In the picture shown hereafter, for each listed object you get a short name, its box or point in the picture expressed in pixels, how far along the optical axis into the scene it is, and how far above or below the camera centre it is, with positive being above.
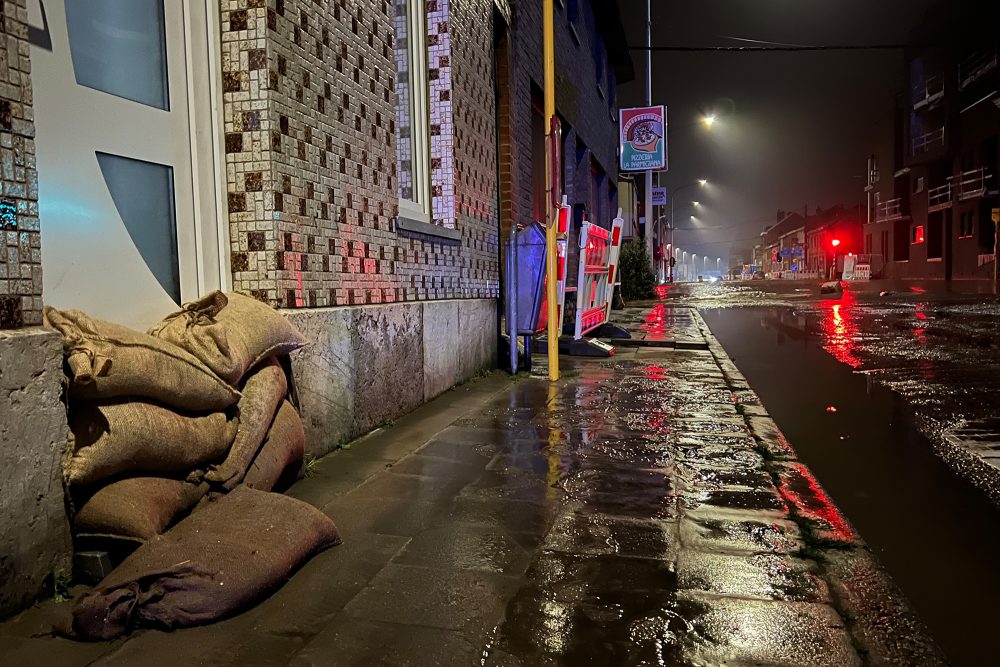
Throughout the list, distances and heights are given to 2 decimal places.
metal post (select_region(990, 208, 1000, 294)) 30.89 +1.22
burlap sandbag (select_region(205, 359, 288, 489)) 3.08 -0.59
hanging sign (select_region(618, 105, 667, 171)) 22.47 +4.72
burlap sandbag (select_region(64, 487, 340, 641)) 2.21 -0.94
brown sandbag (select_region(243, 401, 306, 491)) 3.27 -0.80
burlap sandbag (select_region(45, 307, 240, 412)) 2.50 -0.27
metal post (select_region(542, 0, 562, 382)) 6.98 +0.88
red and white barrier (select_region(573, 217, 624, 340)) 8.55 +0.15
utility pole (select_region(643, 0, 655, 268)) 25.82 +7.36
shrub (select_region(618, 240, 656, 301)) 22.56 +0.50
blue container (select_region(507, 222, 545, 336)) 7.61 +0.21
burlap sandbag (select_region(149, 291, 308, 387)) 3.08 -0.18
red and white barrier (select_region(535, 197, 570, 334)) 7.62 +0.40
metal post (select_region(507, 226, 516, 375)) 7.50 -0.07
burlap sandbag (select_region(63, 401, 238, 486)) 2.54 -0.56
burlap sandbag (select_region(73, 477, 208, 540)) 2.54 -0.79
